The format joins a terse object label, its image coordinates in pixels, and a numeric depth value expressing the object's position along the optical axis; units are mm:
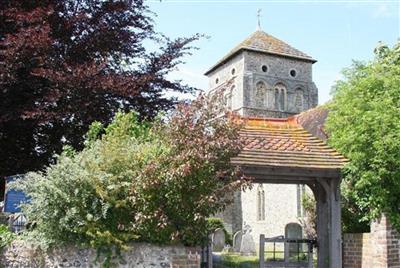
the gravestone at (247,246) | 21016
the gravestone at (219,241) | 22933
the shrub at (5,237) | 9945
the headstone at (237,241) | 22078
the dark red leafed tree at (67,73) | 11125
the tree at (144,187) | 8680
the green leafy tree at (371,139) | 10727
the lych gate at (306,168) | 10805
